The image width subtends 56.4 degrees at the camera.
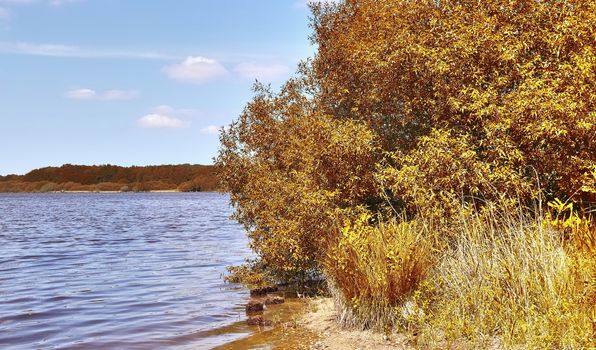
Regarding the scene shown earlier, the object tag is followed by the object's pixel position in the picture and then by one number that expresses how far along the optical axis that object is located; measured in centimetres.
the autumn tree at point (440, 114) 1188
